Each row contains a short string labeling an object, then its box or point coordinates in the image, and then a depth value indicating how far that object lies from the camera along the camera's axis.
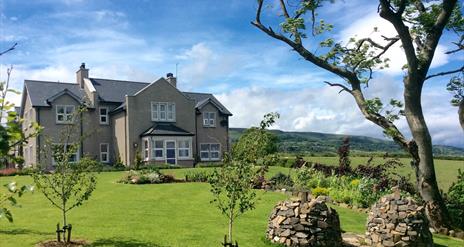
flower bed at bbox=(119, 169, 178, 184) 22.64
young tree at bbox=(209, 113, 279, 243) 9.84
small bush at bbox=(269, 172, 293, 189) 21.40
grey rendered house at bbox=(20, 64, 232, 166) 36.22
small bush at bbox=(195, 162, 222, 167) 35.34
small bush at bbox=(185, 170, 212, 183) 23.92
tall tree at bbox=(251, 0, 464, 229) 14.97
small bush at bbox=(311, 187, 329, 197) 19.41
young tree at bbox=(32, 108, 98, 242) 10.09
